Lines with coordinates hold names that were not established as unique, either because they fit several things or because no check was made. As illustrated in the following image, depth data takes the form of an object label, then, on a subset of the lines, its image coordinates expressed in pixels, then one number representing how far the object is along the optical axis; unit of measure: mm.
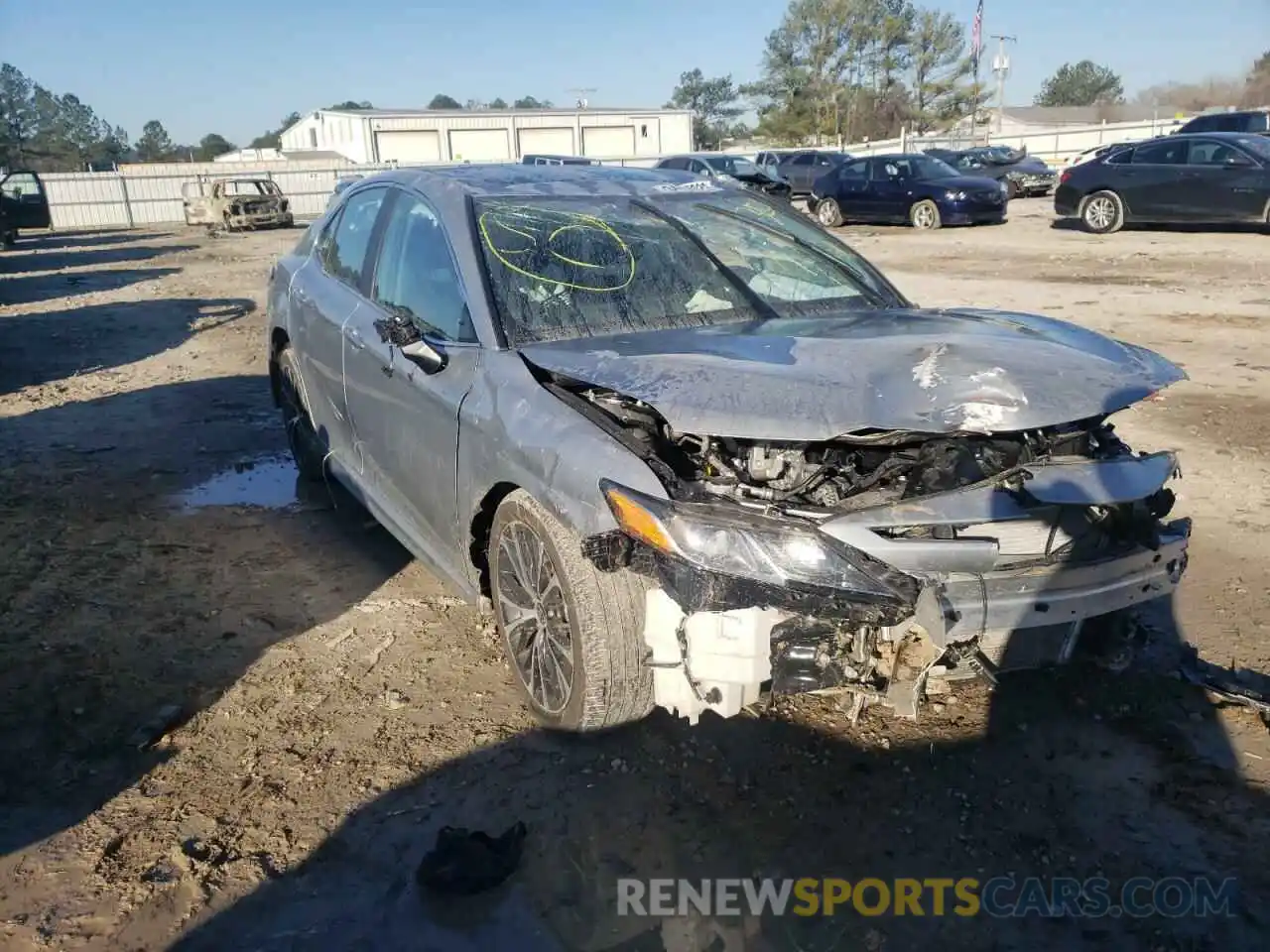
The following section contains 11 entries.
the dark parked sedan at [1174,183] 15125
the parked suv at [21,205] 23225
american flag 47184
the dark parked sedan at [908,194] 19516
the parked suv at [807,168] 25844
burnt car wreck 27312
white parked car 17862
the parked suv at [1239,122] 21703
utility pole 55750
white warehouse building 54156
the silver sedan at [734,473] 2529
